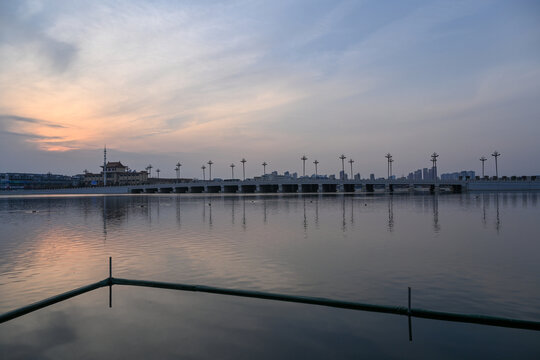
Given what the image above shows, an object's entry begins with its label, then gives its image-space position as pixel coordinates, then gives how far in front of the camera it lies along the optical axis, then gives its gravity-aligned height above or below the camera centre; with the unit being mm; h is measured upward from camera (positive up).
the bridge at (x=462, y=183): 180750 +615
